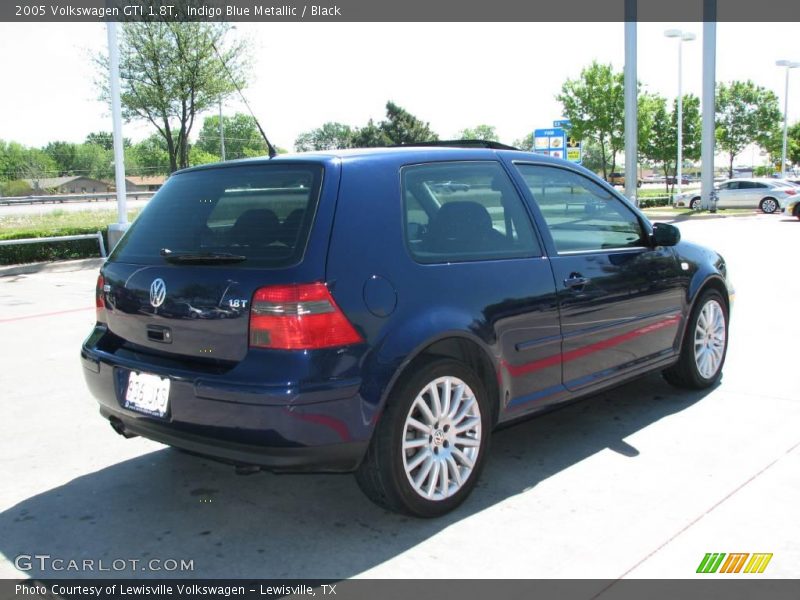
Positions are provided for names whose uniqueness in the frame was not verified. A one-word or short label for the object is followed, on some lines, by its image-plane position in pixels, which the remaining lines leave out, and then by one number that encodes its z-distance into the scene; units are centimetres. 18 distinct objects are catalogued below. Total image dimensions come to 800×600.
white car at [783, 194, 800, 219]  2570
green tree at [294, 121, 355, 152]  13448
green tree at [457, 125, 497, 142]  15562
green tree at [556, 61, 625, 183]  4844
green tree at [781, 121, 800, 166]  7131
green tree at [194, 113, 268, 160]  13375
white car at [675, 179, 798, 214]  3148
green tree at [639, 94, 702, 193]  5847
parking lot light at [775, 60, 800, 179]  5391
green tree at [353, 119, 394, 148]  7419
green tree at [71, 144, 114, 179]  14462
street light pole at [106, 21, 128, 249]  1488
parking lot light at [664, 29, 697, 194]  3709
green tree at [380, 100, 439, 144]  7525
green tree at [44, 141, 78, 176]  14600
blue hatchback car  317
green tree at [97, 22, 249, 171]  2284
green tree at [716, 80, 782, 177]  6141
